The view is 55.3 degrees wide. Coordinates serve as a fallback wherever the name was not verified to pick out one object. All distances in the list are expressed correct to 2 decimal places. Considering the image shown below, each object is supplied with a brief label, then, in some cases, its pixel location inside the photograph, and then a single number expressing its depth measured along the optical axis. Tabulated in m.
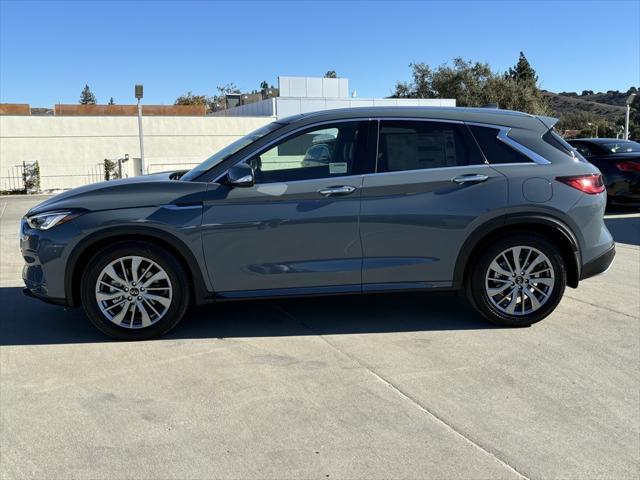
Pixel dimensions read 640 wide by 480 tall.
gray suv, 4.71
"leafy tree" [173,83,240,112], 84.31
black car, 11.74
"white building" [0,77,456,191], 29.89
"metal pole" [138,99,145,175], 21.91
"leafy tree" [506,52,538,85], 80.00
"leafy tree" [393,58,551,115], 61.47
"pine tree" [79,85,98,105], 140.38
